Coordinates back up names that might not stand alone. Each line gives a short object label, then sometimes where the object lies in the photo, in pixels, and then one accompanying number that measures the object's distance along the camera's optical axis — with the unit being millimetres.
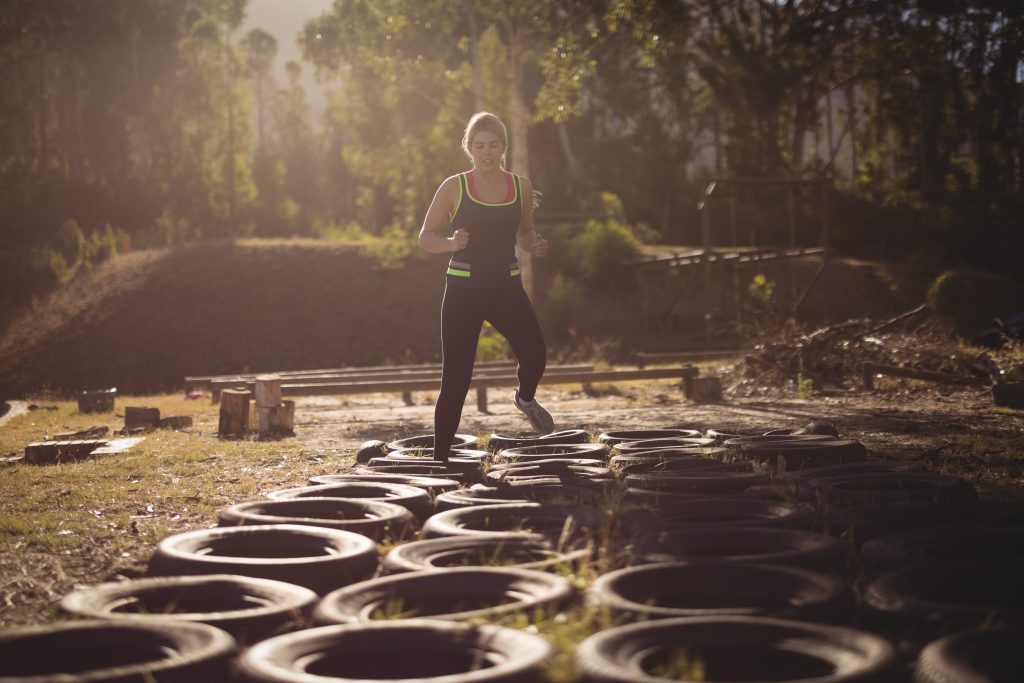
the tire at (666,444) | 7736
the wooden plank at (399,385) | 13578
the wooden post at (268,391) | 11102
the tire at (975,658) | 2723
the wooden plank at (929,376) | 13383
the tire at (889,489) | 5395
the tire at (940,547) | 4070
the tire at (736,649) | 2883
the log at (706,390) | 14008
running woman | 6539
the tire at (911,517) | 4641
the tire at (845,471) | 5988
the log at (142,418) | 12016
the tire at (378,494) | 5699
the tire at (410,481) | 6277
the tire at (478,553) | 4297
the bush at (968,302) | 20250
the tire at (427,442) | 8352
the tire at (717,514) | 4844
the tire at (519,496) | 5570
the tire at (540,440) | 8289
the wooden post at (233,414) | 11242
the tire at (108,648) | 3098
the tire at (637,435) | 8398
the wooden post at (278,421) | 11117
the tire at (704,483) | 5832
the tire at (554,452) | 7377
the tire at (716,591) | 3387
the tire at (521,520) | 4945
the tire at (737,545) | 4105
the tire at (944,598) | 3279
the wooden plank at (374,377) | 15383
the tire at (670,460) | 6578
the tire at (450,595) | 3572
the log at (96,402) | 15102
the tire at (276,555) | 4148
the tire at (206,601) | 3520
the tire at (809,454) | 7121
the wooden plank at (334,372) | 16828
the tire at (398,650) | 3035
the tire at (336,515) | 5078
